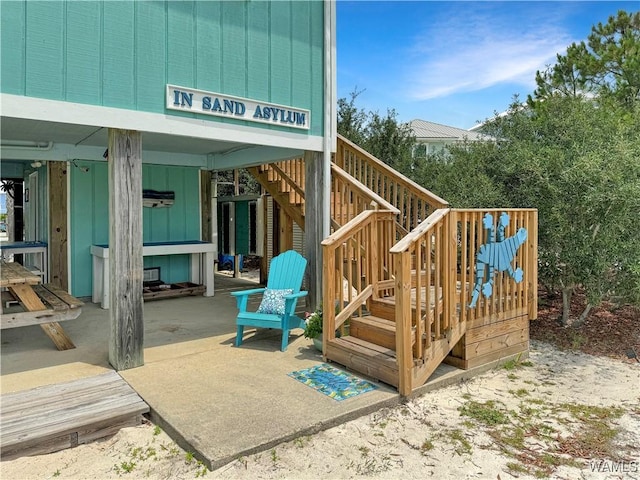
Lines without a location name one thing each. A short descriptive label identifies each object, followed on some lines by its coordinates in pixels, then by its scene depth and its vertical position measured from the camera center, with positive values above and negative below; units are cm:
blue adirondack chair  439 -72
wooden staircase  338 -64
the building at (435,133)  2114 +462
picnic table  398 -74
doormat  340 -121
